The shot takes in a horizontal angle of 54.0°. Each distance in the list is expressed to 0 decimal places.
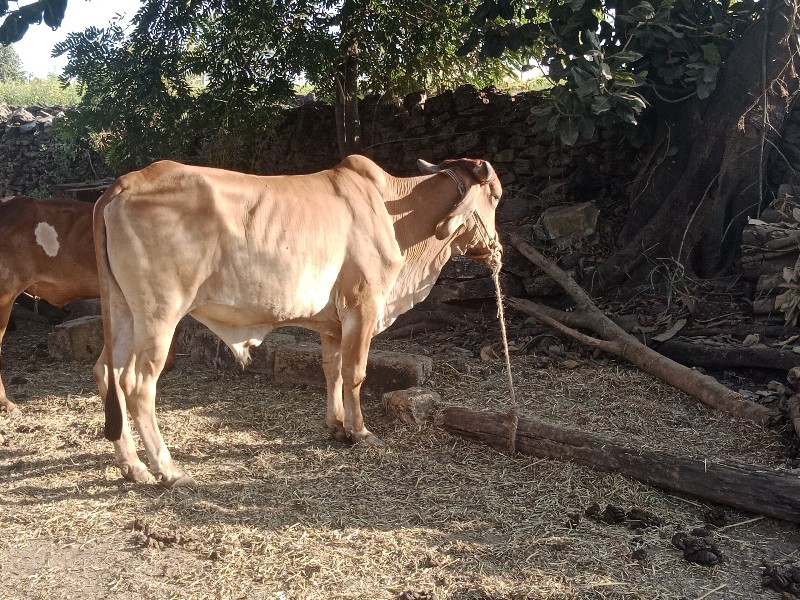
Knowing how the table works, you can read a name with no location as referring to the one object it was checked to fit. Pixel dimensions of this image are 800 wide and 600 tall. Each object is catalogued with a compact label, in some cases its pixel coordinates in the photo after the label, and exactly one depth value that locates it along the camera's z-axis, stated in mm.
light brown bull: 4199
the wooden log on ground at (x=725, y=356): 5960
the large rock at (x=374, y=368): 5973
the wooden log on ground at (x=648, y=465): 3836
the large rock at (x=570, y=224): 8539
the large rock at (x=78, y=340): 7504
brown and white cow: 6371
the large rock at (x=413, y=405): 5332
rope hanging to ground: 4812
